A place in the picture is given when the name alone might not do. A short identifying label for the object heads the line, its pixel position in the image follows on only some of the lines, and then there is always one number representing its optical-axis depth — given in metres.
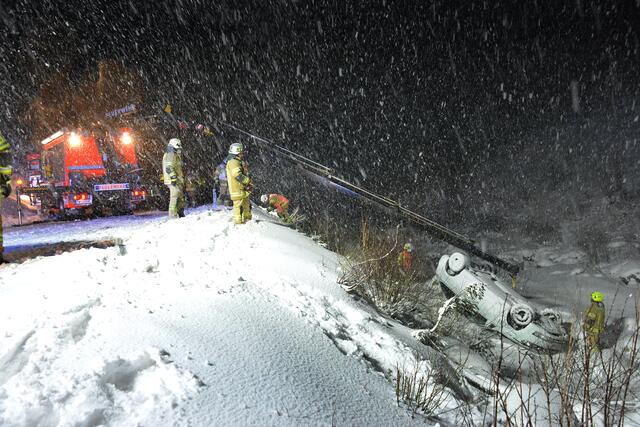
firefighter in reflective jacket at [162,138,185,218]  7.88
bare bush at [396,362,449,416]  2.74
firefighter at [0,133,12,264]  4.95
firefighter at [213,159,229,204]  9.57
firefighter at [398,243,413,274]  8.05
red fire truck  12.35
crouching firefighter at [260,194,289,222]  9.32
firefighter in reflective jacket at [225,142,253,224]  6.47
